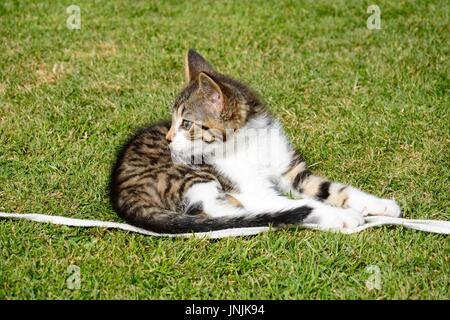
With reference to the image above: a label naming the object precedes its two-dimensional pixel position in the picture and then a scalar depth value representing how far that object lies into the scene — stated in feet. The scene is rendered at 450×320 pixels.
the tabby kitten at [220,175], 10.14
